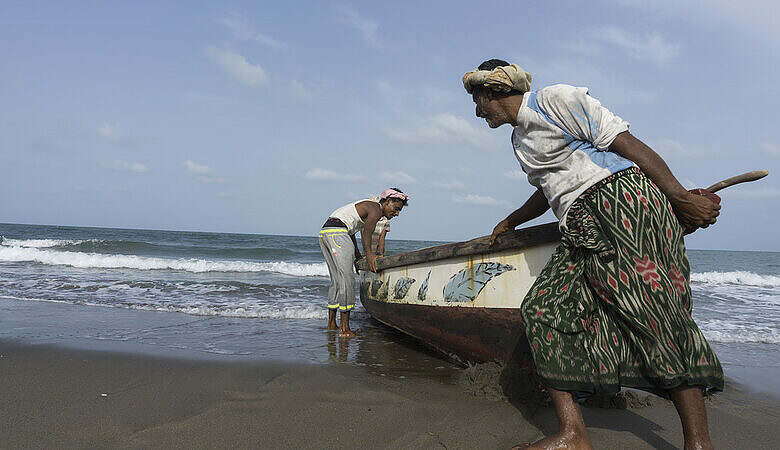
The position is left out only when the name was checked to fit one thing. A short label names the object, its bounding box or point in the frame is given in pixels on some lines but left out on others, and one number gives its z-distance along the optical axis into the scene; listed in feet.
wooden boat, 8.82
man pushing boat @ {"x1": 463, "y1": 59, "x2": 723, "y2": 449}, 5.63
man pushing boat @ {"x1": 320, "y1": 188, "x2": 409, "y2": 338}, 17.04
